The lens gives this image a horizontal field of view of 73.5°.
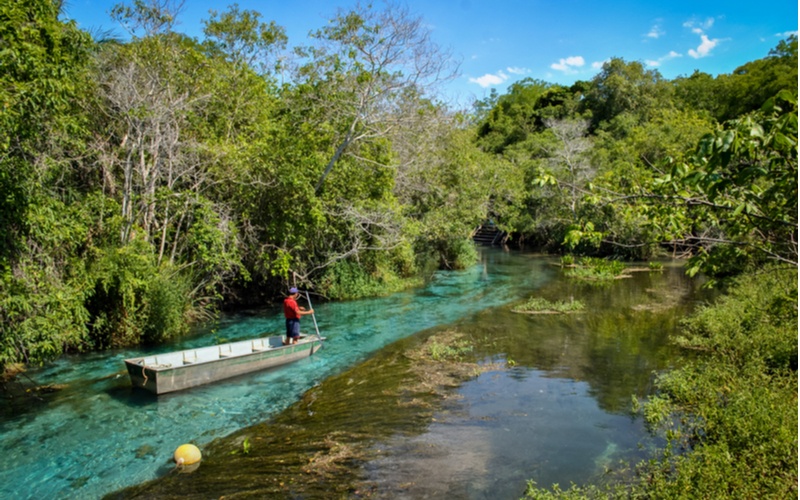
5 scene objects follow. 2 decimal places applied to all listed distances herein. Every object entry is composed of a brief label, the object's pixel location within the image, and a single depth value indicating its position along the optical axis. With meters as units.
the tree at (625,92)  56.44
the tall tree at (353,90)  19.00
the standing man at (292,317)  14.73
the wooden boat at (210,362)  11.59
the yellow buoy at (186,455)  8.58
